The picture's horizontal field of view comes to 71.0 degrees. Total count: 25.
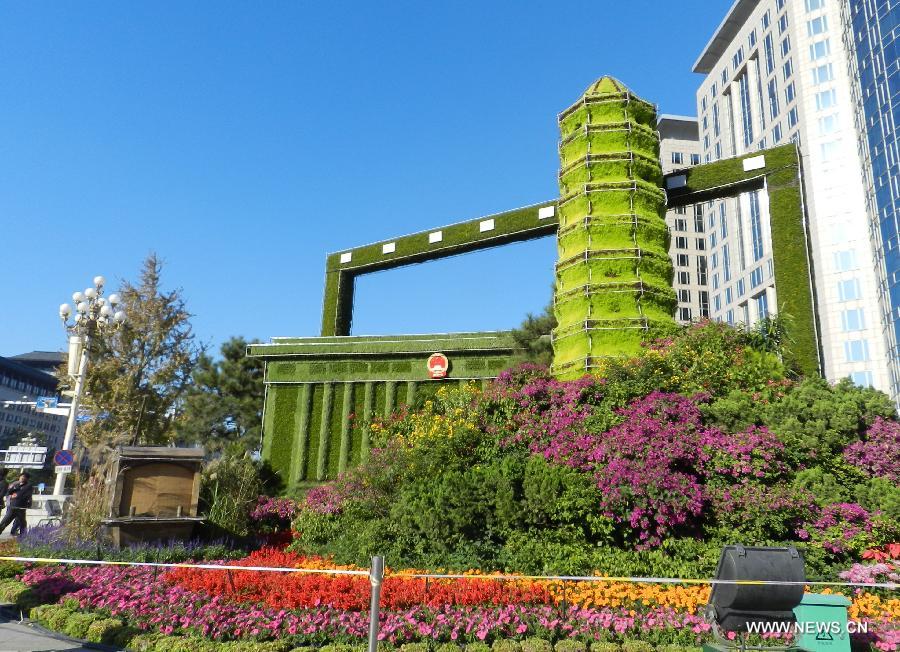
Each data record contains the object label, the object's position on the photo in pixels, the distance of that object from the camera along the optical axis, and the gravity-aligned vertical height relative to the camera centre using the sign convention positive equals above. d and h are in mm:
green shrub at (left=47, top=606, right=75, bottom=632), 9062 -1942
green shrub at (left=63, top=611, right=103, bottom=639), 8711 -1923
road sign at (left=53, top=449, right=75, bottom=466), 17123 +595
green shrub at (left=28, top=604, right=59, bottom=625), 9390 -1932
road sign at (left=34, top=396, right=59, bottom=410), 21277 +2558
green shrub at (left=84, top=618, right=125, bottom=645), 8484 -1955
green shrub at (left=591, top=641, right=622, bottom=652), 7719 -1767
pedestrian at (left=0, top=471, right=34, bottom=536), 15531 -562
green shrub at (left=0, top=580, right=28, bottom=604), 10211 -1791
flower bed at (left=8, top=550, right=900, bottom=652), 8133 -1621
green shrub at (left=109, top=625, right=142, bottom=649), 8349 -1988
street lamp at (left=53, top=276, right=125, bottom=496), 18916 +4880
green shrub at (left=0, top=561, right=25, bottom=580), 11469 -1613
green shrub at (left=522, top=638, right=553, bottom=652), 7703 -1777
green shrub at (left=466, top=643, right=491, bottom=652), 7691 -1818
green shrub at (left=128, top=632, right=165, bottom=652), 8086 -1991
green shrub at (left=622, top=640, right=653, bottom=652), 7766 -1764
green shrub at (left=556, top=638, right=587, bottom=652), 7719 -1776
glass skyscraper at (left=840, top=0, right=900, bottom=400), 44562 +26664
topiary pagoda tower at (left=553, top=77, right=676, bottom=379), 16922 +7278
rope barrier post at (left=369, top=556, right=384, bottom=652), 5488 -865
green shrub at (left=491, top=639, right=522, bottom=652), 7707 -1796
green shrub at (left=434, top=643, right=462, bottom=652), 7680 -1833
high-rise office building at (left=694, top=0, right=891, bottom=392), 47875 +29377
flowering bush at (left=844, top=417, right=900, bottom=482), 11750 +973
